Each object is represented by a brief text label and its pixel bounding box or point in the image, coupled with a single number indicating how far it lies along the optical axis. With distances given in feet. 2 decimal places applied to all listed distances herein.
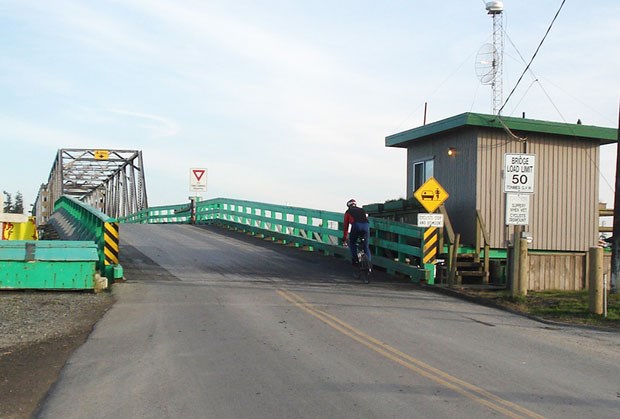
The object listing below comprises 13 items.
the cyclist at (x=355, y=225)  51.93
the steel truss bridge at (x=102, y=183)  149.59
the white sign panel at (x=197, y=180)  108.58
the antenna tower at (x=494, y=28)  63.46
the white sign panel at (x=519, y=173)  43.09
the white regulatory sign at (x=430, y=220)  48.37
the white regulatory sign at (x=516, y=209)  43.29
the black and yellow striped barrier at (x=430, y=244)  49.52
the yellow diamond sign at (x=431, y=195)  49.03
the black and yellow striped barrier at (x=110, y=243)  46.85
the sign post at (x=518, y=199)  43.06
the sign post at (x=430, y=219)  48.62
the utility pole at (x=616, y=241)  43.91
